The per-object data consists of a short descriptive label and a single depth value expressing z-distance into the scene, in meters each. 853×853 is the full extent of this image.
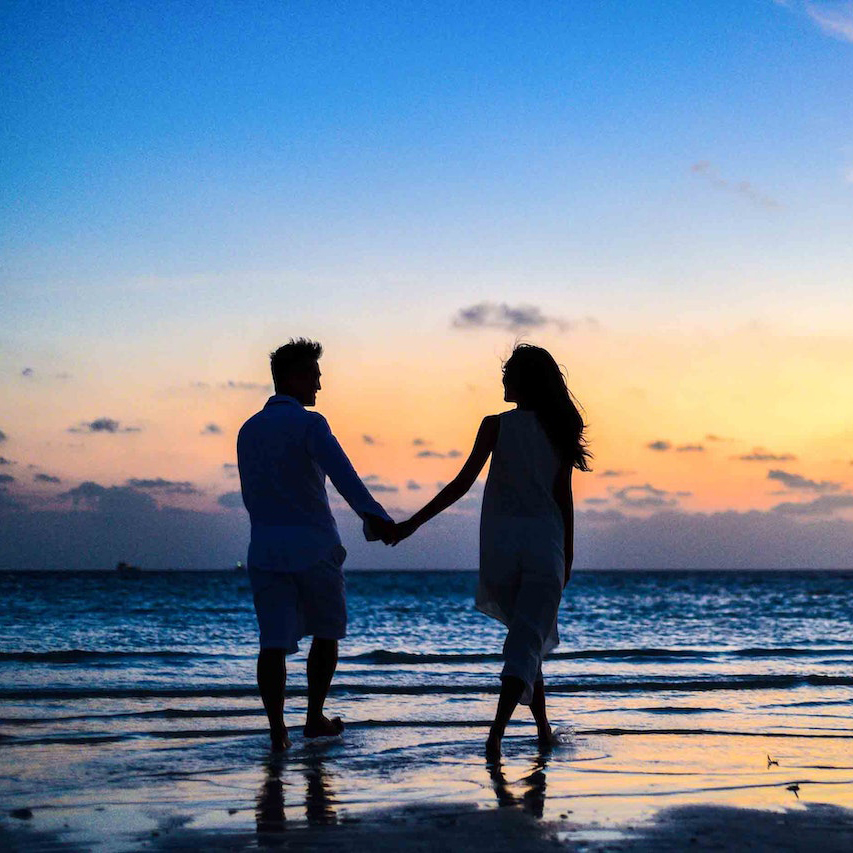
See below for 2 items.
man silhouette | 4.97
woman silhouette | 4.92
